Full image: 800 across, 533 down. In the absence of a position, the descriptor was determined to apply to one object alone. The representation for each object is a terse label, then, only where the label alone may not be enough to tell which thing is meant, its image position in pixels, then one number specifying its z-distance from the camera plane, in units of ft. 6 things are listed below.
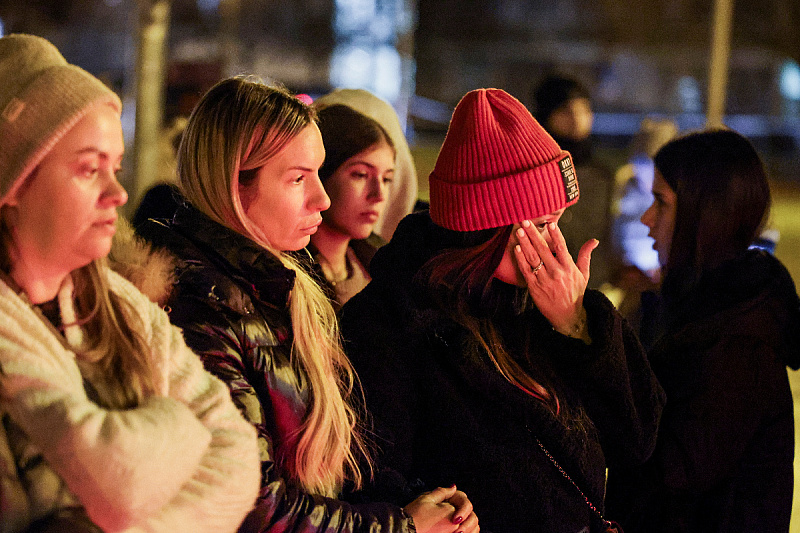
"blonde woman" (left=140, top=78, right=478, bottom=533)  11.35
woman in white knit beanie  8.06
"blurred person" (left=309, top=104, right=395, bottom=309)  19.54
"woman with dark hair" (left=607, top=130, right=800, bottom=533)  16.57
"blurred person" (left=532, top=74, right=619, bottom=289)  38.93
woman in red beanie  13.30
